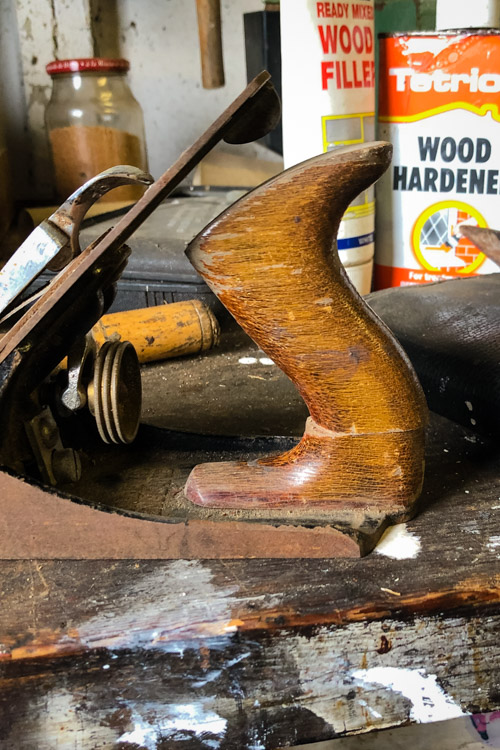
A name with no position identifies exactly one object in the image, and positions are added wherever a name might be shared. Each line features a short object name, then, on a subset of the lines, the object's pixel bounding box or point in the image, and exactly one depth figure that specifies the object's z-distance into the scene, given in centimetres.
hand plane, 19
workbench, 18
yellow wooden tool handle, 37
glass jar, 57
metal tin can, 45
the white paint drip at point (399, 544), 21
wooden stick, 50
